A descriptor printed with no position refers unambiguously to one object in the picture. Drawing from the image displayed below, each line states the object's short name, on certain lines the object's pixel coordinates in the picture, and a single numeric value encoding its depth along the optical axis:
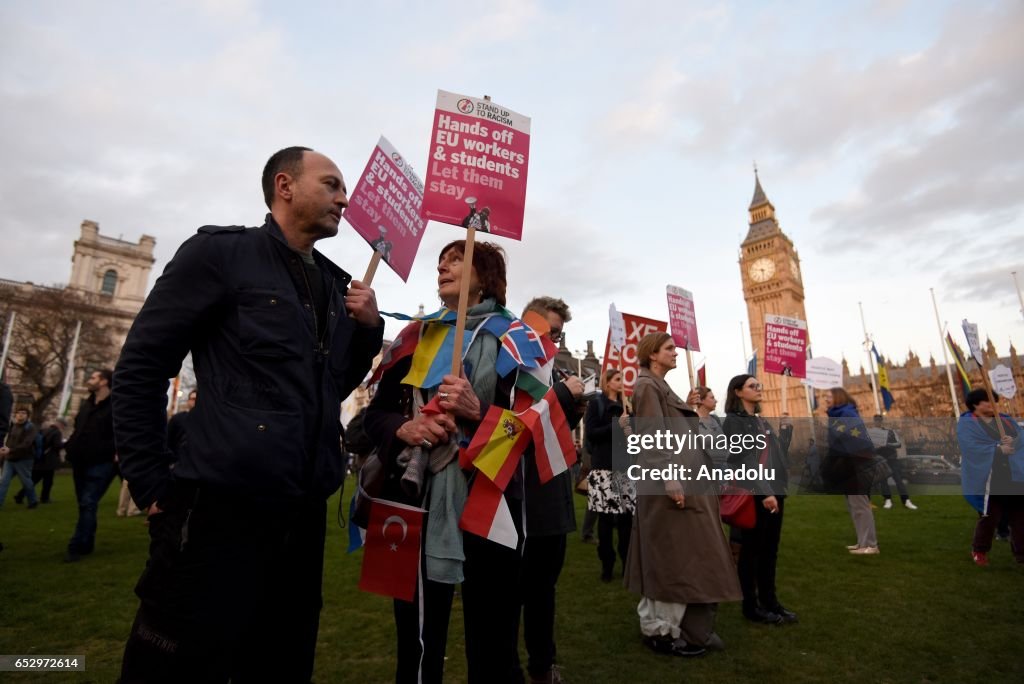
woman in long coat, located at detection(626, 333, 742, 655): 4.19
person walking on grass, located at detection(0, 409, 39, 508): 9.67
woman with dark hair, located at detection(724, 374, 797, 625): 5.08
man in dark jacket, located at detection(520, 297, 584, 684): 3.55
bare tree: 31.69
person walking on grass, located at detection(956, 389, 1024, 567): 6.96
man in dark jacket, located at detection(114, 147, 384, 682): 1.69
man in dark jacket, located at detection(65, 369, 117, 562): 6.84
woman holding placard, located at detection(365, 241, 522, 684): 2.20
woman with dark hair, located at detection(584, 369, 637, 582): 6.21
